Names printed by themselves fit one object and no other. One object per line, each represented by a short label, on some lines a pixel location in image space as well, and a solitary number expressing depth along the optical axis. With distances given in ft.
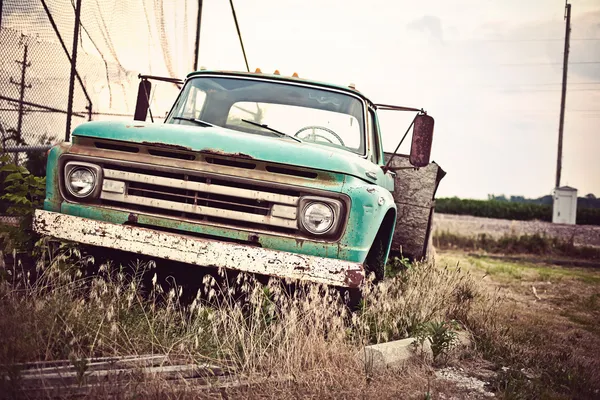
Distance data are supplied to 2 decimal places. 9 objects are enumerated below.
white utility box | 89.20
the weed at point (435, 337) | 13.42
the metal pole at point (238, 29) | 25.51
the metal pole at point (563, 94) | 94.38
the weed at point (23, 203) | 15.61
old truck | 11.98
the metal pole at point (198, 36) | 31.68
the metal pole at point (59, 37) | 25.16
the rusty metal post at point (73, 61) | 25.54
